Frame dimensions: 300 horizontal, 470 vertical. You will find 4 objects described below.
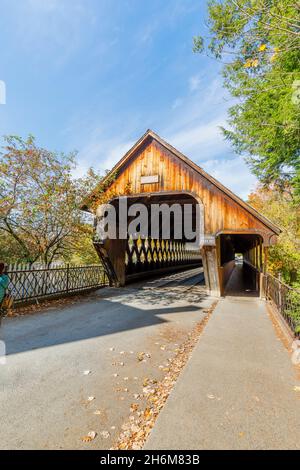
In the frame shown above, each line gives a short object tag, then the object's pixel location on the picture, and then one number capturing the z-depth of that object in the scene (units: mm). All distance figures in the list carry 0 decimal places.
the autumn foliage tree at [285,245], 11250
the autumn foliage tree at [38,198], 9359
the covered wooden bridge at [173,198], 9812
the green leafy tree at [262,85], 4652
